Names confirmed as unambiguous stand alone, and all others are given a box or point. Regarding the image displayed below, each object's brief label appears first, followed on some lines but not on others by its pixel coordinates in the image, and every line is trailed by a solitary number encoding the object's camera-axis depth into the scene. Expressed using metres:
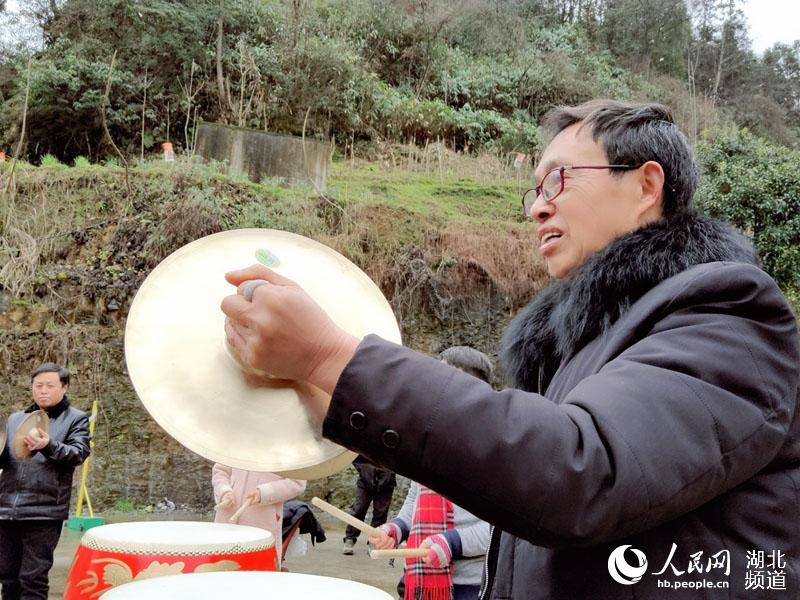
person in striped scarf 3.28
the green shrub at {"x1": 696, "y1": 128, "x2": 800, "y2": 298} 11.41
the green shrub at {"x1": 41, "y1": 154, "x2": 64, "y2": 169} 12.86
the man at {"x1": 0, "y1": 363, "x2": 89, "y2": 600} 5.12
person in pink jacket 4.61
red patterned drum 2.33
